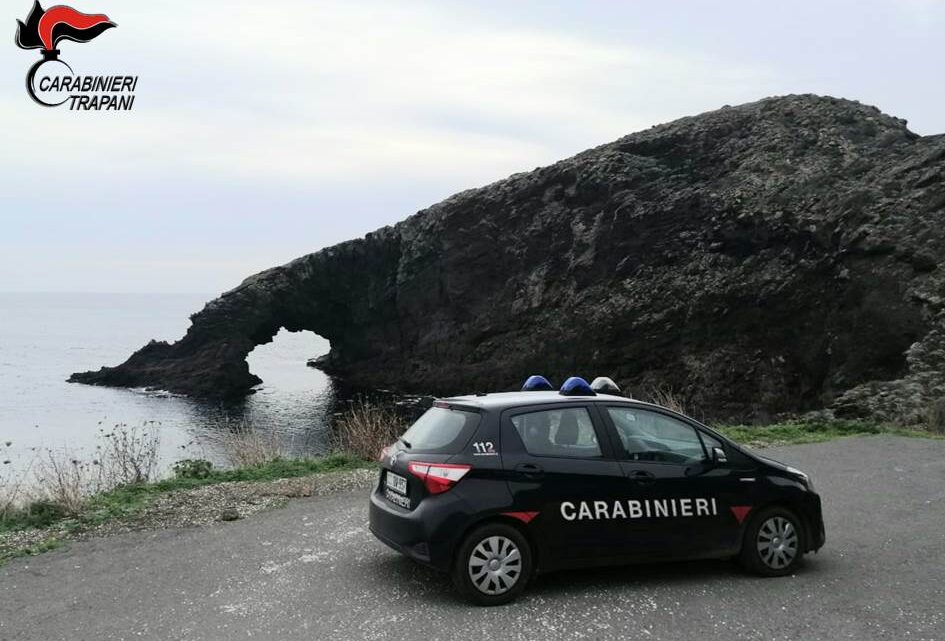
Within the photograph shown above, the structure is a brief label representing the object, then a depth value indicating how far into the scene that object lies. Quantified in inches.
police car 224.2
